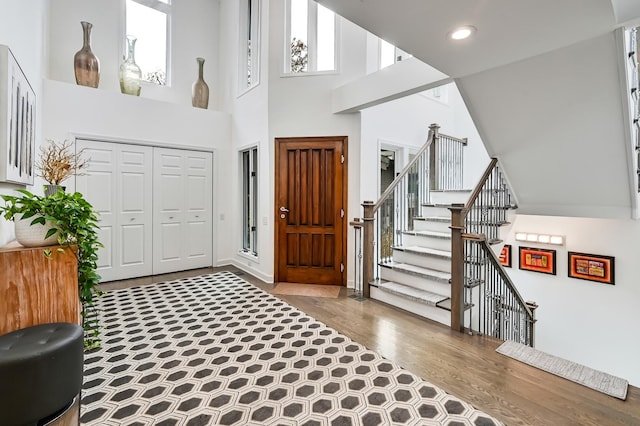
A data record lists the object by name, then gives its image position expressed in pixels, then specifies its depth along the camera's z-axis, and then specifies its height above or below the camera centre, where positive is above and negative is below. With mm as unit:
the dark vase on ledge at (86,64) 4461 +2189
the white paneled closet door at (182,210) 5113 +87
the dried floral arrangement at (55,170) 2500 +368
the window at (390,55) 4996 +2623
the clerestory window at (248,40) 5301 +3053
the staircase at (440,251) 3244 -458
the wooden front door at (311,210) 4598 +78
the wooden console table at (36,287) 1917 -475
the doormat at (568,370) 2168 -1184
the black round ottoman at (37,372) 1564 -844
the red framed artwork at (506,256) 5293 -695
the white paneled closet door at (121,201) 4555 +212
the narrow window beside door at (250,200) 5477 +265
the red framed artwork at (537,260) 4754 -702
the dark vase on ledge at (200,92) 5566 +2223
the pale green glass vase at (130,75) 4852 +2205
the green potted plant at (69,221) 2000 -42
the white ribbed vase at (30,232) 2031 -116
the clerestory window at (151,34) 5297 +3156
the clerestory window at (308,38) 4734 +2734
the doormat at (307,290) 4207 -1054
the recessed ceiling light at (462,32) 2008 +1219
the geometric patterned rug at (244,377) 1867 -1180
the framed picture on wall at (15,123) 2045 +708
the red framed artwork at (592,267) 4168 -720
